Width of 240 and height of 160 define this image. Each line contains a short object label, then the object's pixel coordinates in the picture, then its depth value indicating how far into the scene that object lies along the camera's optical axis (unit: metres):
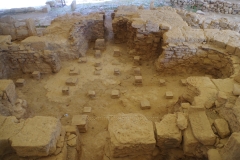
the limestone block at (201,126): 2.64
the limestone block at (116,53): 6.35
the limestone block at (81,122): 3.90
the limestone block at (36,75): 5.43
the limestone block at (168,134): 2.77
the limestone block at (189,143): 2.69
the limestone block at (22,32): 6.15
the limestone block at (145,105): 4.47
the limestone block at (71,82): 5.21
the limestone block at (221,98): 3.15
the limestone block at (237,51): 4.65
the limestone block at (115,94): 4.81
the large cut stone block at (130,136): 2.62
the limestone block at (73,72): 5.58
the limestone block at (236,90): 3.24
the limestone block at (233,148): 2.14
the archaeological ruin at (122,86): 2.73
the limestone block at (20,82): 5.20
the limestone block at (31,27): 6.15
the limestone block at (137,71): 5.55
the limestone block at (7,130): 2.70
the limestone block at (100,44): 6.60
